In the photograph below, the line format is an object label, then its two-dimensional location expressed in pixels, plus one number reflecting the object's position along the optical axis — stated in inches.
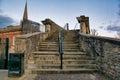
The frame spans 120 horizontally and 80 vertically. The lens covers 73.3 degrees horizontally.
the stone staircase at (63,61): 117.4
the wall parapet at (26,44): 117.2
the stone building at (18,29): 337.7
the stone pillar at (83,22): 222.2
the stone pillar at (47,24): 256.2
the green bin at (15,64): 105.3
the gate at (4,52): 135.1
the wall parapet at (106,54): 93.1
